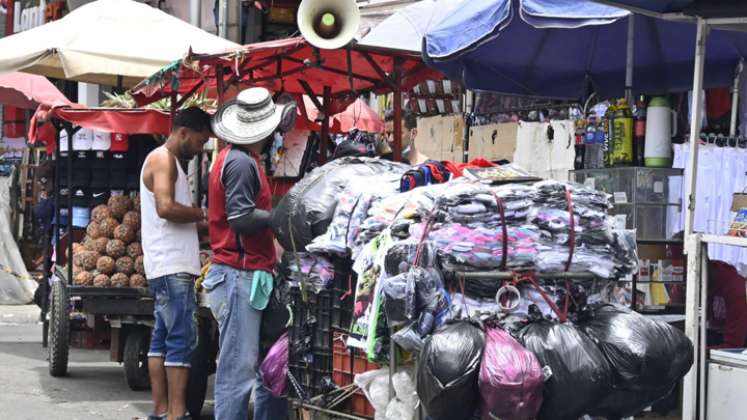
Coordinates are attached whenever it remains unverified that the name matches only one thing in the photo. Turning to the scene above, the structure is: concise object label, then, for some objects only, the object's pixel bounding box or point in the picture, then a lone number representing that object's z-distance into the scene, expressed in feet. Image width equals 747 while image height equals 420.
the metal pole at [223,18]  56.24
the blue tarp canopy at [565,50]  24.45
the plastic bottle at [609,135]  27.94
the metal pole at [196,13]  61.26
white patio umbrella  36.58
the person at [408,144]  31.68
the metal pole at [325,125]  32.30
